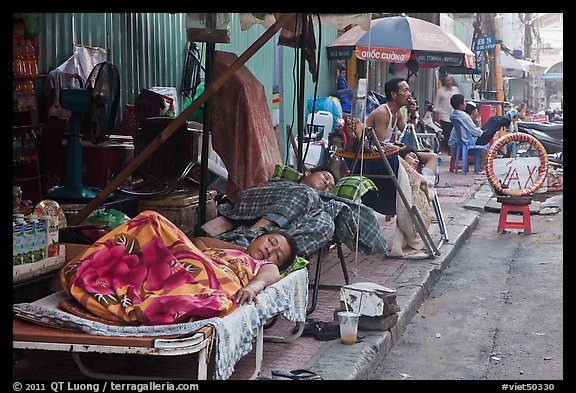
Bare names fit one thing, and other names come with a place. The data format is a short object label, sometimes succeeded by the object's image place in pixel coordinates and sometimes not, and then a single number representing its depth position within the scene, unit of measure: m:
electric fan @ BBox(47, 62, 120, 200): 6.46
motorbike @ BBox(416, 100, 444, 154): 17.88
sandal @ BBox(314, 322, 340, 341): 5.82
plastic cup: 5.68
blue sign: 26.56
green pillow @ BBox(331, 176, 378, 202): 7.34
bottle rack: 6.38
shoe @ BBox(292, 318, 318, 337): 5.88
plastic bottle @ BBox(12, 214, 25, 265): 4.62
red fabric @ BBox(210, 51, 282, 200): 7.57
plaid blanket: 6.28
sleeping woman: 4.32
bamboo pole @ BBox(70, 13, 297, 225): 5.78
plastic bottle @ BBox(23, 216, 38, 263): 4.74
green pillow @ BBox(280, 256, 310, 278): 5.55
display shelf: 4.66
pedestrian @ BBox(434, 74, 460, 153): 21.06
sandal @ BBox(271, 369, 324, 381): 4.87
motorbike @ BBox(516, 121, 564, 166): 17.69
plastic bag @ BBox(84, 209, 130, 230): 6.16
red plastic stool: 11.02
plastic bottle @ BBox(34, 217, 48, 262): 4.85
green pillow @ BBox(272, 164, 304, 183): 7.47
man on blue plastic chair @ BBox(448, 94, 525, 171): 17.91
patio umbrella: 13.19
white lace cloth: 4.14
